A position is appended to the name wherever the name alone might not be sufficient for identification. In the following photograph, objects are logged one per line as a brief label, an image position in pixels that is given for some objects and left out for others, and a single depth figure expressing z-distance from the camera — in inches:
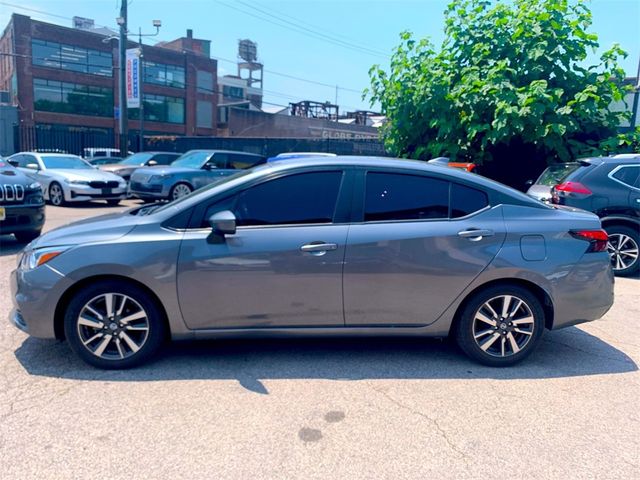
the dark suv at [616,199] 279.7
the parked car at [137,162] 665.6
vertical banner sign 951.6
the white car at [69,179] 516.7
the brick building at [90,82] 1589.6
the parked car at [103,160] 923.3
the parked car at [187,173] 537.3
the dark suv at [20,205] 283.9
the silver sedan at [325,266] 142.8
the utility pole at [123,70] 850.8
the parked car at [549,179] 301.7
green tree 399.2
